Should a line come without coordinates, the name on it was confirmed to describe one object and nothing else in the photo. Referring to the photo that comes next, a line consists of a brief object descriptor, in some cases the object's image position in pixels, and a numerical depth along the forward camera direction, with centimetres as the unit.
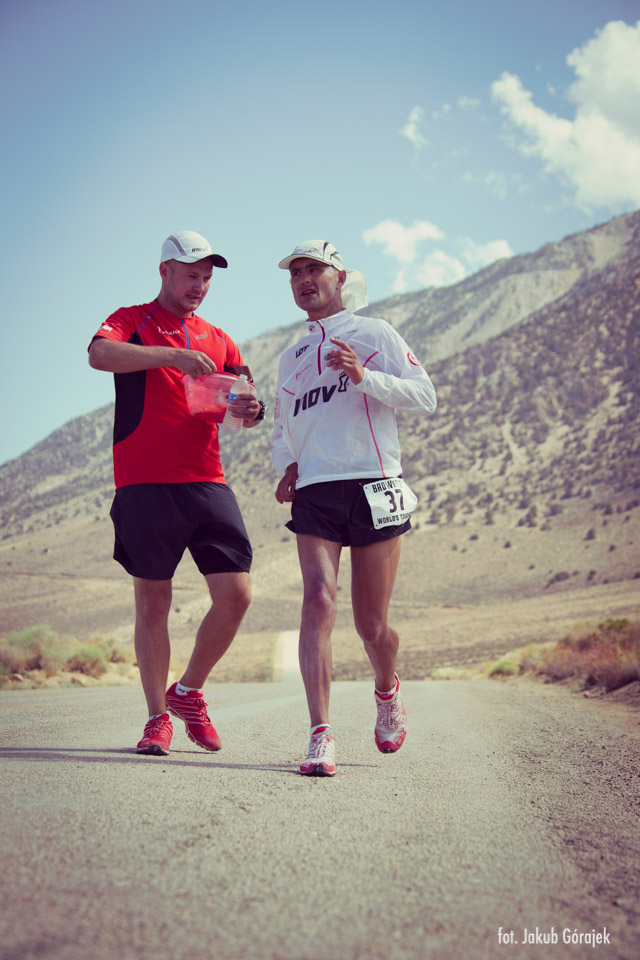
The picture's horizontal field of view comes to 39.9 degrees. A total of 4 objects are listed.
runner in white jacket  468
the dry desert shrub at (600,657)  1295
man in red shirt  488
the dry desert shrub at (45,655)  1706
